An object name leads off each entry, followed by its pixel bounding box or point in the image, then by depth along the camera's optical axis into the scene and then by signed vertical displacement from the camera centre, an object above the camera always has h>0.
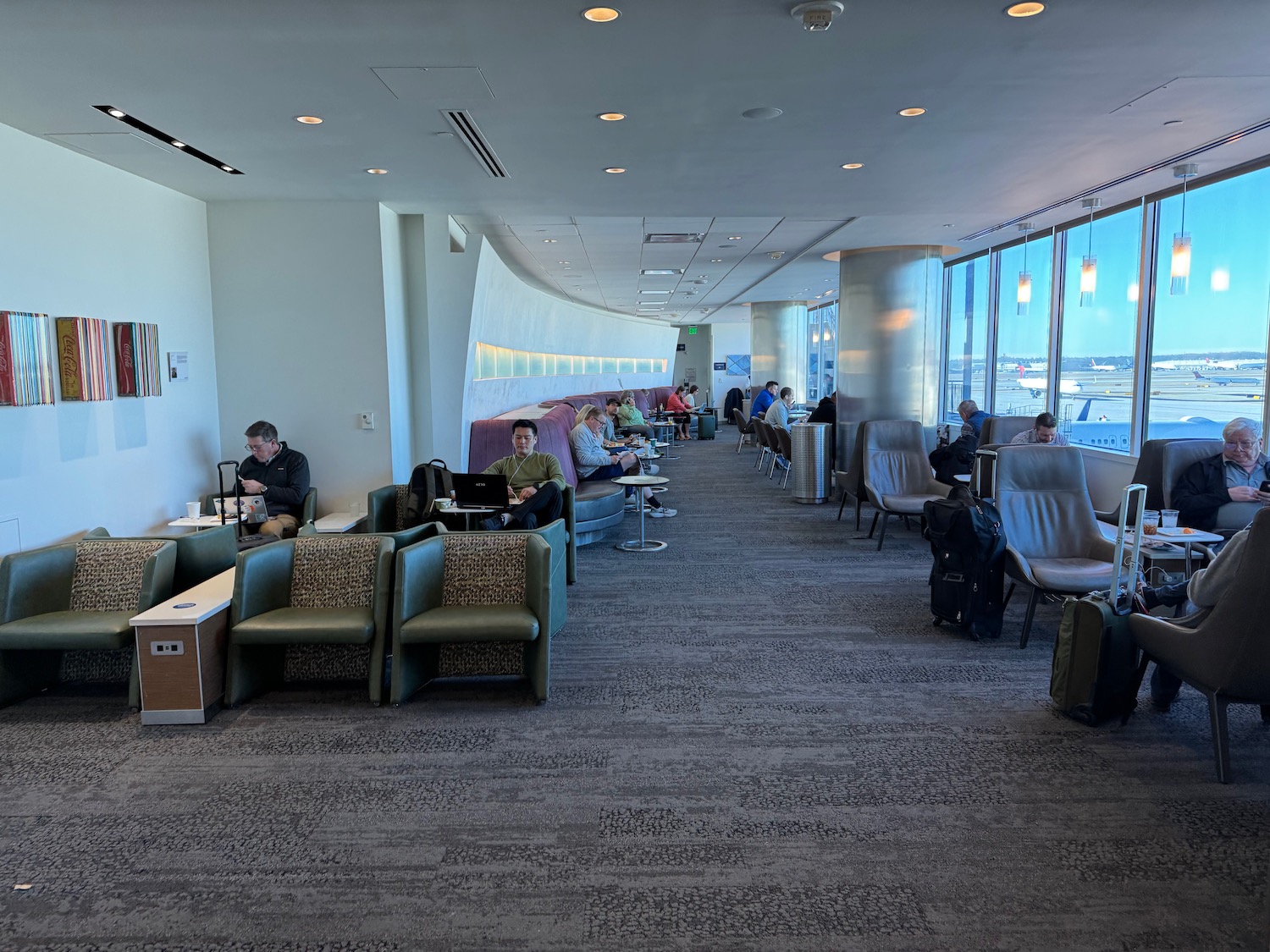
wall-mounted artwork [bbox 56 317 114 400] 5.12 +0.23
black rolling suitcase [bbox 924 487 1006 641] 5.22 -1.16
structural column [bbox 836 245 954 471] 10.16 +0.64
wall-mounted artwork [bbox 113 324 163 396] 5.65 +0.24
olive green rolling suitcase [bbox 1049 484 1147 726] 3.88 -1.28
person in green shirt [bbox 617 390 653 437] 16.62 -0.67
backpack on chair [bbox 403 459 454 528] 6.05 -0.76
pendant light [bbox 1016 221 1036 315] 8.84 +0.97
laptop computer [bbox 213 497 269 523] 5.96 -0.82
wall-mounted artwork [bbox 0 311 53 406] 4.60 +0.20
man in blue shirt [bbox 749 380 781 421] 16.93 -0.37
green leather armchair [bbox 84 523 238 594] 4.70 -0.92
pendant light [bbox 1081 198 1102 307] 7.42 +0.90
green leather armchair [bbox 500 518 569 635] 4.94 -1.11
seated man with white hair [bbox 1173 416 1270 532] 5.70 -0.74
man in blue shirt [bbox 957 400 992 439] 9.59 -0.40
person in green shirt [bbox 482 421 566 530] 6.27 -0.76
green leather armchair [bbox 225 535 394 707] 4.20 -1.12
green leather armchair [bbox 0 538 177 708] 4.16 -1.07
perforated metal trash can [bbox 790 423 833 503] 10.73 -0.99
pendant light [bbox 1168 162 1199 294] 6.03 +0.80
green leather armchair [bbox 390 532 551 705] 4.18 -1.12
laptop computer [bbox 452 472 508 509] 6.18 -0.74
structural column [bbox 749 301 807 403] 20.39 +1.10
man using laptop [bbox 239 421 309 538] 6.52 -0.66
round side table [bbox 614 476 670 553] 7.83 -1.47
